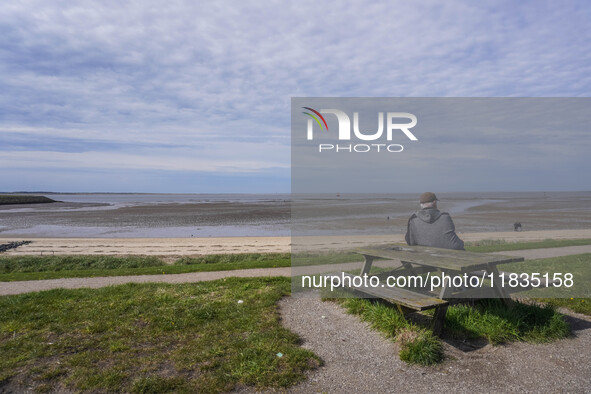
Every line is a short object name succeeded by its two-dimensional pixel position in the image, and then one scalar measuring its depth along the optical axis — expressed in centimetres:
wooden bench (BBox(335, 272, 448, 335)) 451
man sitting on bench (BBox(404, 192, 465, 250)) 629
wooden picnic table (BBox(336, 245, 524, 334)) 472
